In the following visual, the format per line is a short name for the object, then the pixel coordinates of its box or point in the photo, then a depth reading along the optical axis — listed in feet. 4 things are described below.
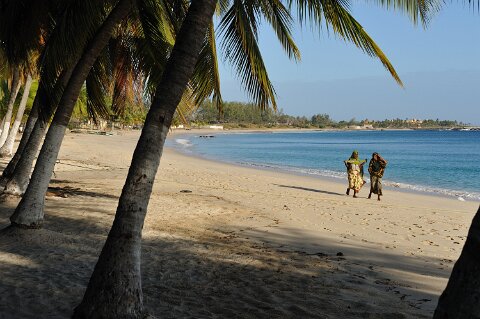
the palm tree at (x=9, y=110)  55.36
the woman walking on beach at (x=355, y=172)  48.96
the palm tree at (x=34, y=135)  23.38
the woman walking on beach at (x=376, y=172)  46.71
